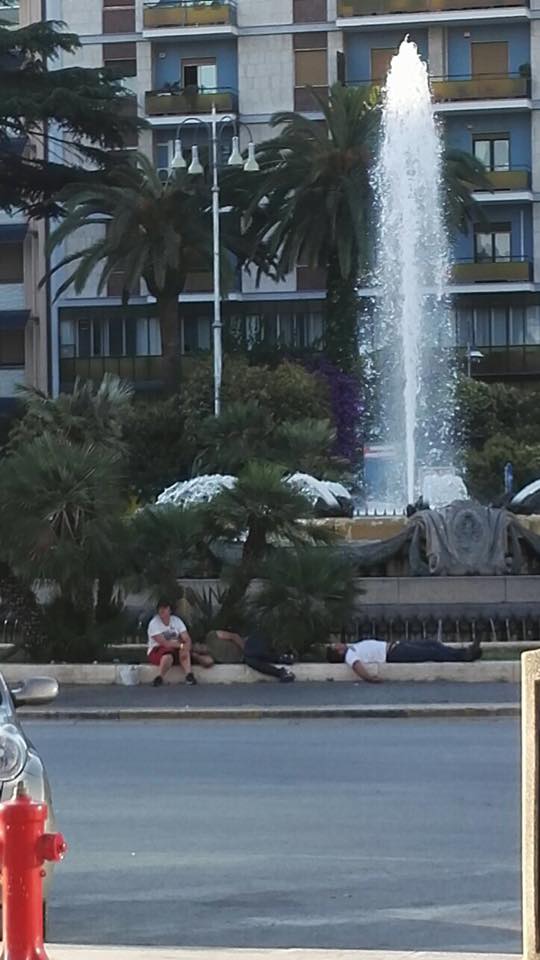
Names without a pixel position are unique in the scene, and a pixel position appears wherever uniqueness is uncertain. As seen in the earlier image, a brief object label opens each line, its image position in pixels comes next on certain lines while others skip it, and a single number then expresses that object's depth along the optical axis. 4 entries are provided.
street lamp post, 52.81
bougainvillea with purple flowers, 64.50
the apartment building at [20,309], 73.94
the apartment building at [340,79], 72.12
